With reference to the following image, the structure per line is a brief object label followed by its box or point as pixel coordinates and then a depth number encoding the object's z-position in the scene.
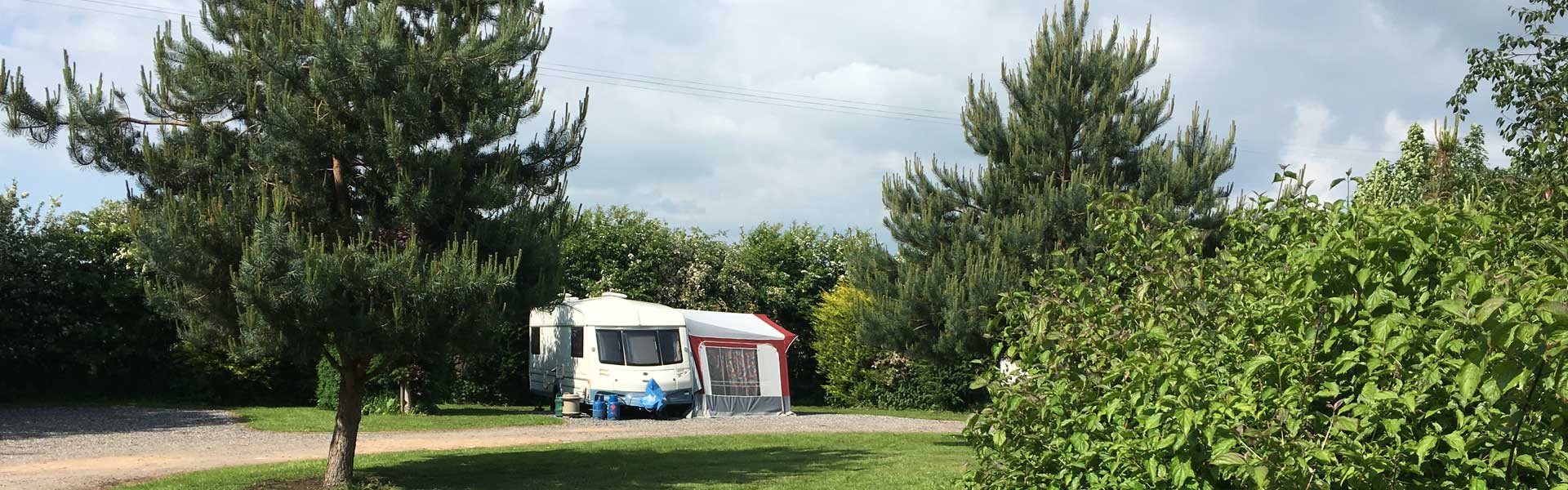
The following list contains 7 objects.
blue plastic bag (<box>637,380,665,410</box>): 18.89
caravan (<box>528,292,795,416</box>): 19.19
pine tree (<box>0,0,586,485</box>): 7.87
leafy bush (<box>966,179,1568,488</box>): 2.55
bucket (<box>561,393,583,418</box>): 18.61
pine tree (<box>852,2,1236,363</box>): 12.75
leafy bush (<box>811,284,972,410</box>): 21.95
